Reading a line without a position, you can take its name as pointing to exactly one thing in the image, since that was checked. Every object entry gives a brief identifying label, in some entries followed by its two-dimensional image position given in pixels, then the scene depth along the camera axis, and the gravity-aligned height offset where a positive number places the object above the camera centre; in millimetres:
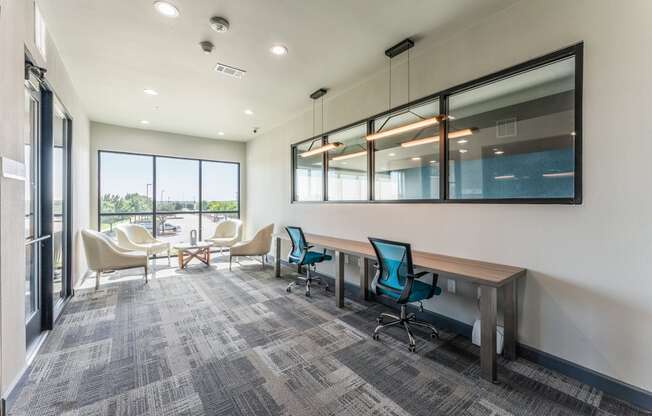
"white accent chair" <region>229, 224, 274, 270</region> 5672 -824
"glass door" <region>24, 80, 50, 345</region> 2592 -105
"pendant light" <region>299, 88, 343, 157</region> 4272 +1630
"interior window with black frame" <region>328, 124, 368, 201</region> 4289 +676
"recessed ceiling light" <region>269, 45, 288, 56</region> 3184 +1844
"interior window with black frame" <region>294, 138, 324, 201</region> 5223 +653
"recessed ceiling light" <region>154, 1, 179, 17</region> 2484 +1830
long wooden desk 2203 -664
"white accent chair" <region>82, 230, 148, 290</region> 4418 -819
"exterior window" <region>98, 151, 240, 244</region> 6348 +317
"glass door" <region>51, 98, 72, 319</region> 3555 +24
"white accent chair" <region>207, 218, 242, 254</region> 7086 -648
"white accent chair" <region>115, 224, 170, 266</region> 5746 -756
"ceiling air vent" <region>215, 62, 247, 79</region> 3641 +1849
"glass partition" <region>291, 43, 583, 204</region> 2297 +685
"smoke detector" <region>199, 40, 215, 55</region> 3071 +1816
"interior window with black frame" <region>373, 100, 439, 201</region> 3248 +628
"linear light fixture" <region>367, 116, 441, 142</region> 2840 +871
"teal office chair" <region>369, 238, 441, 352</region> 2668 -789
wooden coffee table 5854 -1041
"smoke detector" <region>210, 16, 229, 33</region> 2680 +1817
